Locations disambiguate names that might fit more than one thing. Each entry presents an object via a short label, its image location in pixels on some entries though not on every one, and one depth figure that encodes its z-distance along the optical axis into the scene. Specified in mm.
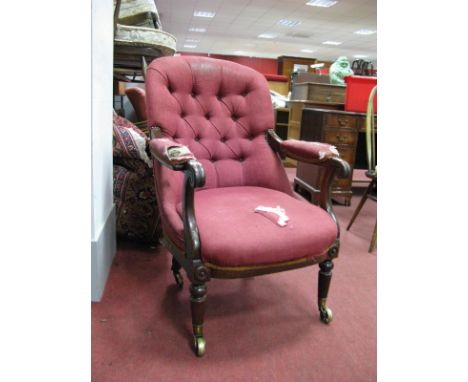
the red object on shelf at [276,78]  5547
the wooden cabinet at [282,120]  4836
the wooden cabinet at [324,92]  3541
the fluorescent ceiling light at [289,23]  8534
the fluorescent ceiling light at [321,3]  7027
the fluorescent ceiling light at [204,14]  8180
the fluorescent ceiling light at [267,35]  10078
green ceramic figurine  3600
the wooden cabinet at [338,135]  2904
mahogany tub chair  1081
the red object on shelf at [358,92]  2928
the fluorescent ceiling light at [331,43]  10616
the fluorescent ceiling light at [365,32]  8953
